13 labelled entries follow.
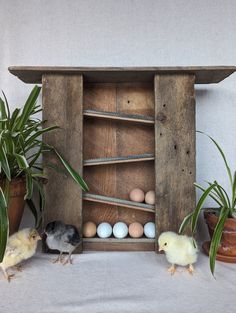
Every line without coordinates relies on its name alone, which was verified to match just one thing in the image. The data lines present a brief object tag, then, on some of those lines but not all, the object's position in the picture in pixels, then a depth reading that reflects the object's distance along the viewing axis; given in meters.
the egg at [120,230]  1.18
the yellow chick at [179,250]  0.94
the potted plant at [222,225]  0.94
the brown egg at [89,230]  1.19
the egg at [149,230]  1.18
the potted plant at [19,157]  0.98
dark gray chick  1.02
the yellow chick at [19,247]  0.91
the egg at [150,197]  1.19
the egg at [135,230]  1.19
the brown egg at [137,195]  1.22
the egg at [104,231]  1.19
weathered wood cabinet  1.12
